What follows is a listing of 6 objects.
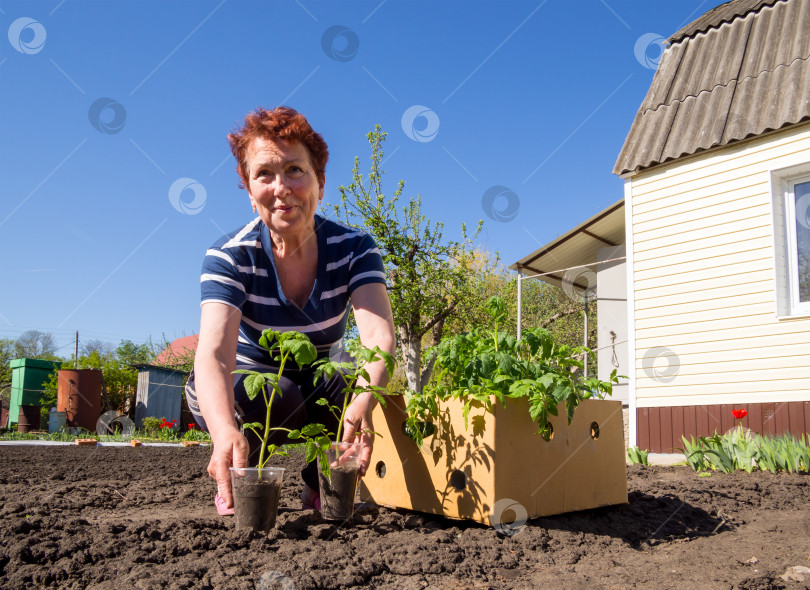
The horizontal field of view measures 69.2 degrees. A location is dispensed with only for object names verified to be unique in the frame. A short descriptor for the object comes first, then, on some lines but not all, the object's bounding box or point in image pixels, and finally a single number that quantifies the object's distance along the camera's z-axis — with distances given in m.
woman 1.98
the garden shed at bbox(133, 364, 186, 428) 10.83
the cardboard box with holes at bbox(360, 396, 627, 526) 2.06
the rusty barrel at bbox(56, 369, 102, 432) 9.91
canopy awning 8.22
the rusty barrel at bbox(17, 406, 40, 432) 10.32
